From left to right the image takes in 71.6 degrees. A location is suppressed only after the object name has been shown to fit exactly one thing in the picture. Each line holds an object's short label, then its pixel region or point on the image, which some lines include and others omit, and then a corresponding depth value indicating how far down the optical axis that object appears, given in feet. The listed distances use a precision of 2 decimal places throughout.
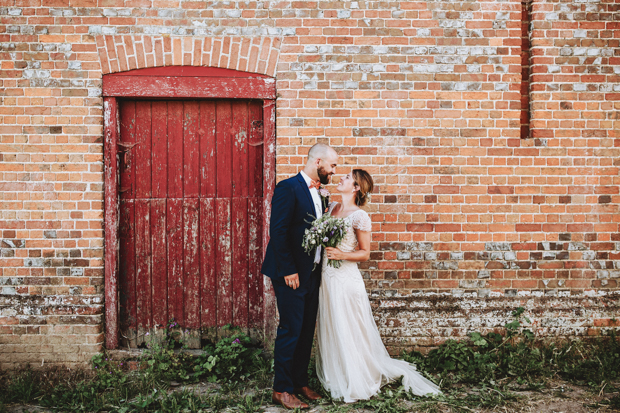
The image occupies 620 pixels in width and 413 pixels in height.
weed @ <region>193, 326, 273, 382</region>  13.98
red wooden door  15.11
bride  12.44
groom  12.00
